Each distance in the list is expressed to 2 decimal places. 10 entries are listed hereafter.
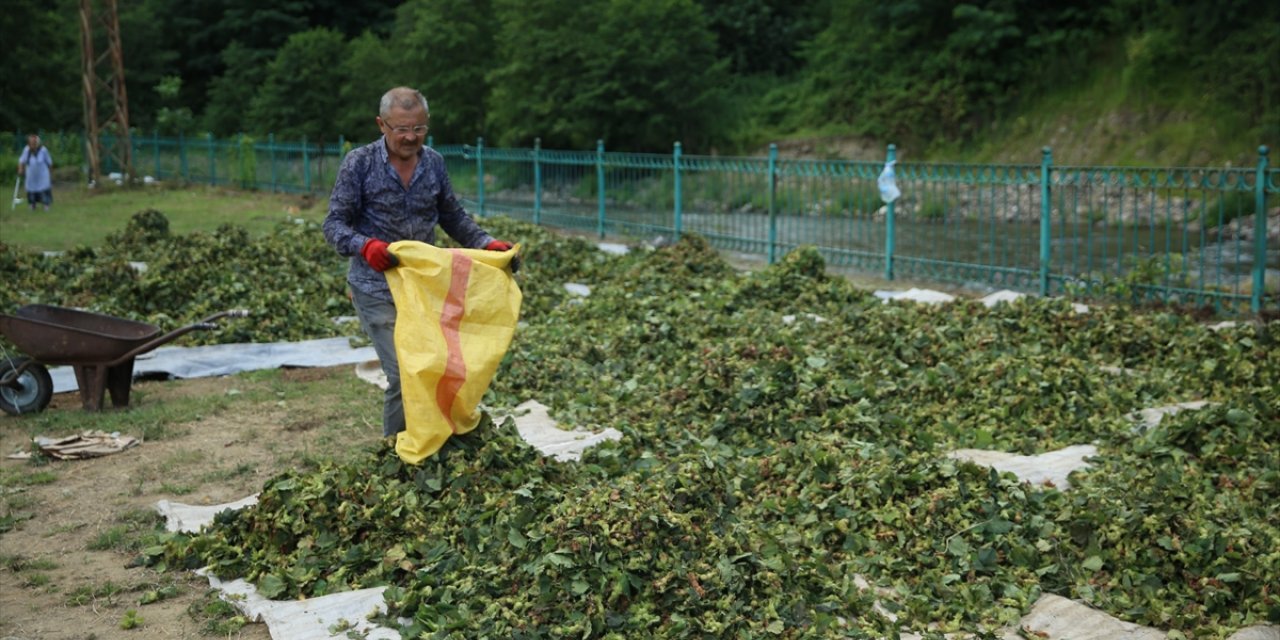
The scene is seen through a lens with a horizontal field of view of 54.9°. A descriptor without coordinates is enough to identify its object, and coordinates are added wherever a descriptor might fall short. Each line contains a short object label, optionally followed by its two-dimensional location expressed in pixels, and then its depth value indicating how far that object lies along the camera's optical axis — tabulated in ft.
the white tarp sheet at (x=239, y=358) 28.48
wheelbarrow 23.50
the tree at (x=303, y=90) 133.90
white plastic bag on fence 39.65
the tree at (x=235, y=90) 147.43
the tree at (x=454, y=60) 115.34
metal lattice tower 86.84
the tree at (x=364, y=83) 127.65
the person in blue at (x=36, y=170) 71.70
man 16.10
